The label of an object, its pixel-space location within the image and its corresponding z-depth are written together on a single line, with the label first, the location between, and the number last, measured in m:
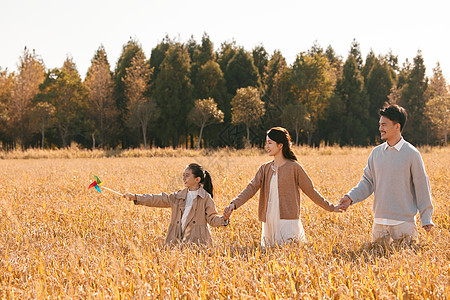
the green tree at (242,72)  46.16
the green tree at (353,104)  46.53
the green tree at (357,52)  65.75
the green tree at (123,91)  44.59
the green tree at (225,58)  49.32
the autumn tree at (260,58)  51.22
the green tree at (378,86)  52.19
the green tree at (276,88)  44.62
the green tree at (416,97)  45.78
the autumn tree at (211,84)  43.84
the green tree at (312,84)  45.07
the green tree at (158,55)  49.28
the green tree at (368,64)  56.38
